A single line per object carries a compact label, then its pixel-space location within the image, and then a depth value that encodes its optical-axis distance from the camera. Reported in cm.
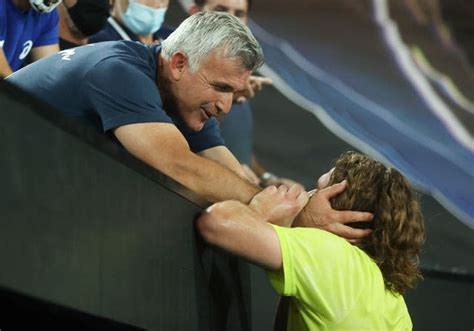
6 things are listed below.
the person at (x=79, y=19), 601
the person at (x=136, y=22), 644
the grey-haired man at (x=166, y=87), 396
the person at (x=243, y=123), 718
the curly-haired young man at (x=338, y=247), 345
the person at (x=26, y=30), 517
